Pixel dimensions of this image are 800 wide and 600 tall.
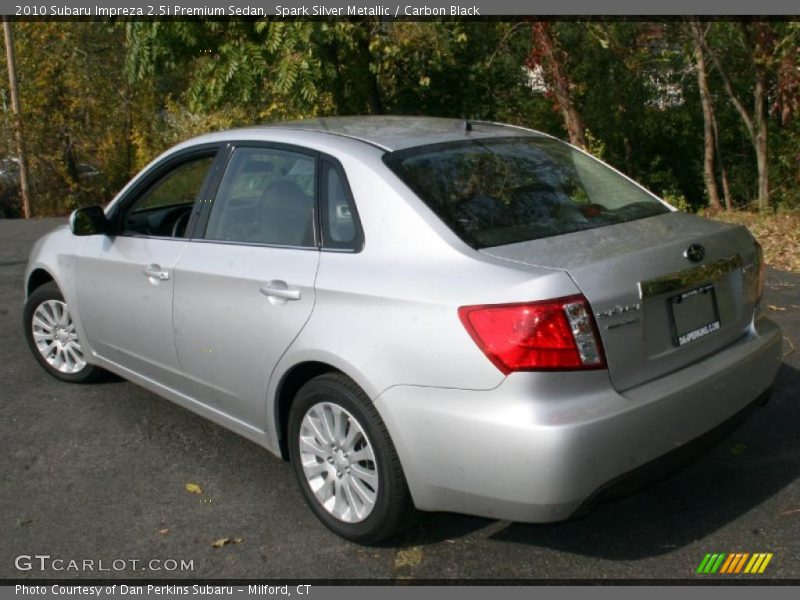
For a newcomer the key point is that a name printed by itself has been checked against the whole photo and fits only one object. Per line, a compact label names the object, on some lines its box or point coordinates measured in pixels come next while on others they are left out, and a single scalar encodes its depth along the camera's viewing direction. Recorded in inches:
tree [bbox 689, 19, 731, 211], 469.7
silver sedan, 119.0
